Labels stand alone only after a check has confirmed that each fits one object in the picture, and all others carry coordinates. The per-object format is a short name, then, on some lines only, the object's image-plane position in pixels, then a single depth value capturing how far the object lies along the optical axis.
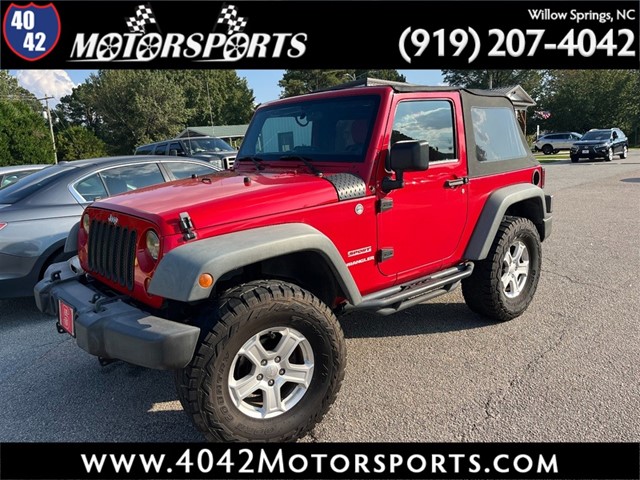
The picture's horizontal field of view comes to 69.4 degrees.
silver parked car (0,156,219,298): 4.35
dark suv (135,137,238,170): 15.14
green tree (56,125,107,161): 29.16
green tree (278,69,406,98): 44.59
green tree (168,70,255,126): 54.81
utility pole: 22.08
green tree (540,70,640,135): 41.28
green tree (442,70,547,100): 48.88
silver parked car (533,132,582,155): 33.19
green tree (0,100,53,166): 20.36
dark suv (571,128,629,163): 22.39
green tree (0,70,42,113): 54.78
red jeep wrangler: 2.36
